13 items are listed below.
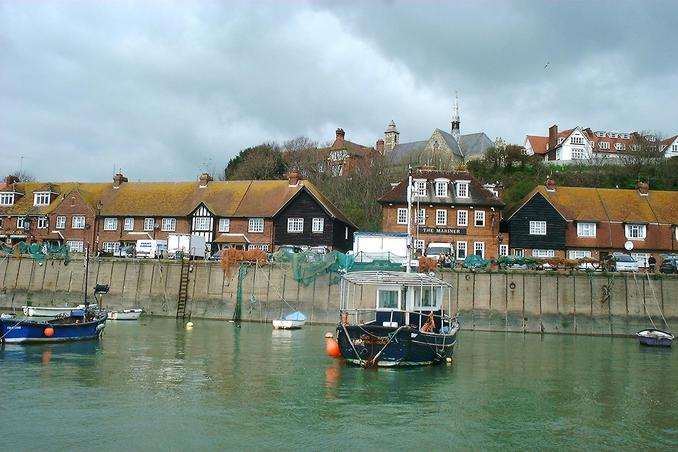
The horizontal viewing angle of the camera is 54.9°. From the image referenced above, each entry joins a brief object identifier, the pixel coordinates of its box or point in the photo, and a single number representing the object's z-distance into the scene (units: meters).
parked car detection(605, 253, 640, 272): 47.25
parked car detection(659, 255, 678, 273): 46.91
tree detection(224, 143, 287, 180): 88.69
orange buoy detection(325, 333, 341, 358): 28.98
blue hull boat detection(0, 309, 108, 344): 31.17
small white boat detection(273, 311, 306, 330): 44.81
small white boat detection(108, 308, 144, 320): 47.06
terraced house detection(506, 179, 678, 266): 56.44
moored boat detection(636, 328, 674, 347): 39.88
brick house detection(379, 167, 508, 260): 58.25
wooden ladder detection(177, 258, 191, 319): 50.33
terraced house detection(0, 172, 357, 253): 60.75
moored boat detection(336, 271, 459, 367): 26.78
